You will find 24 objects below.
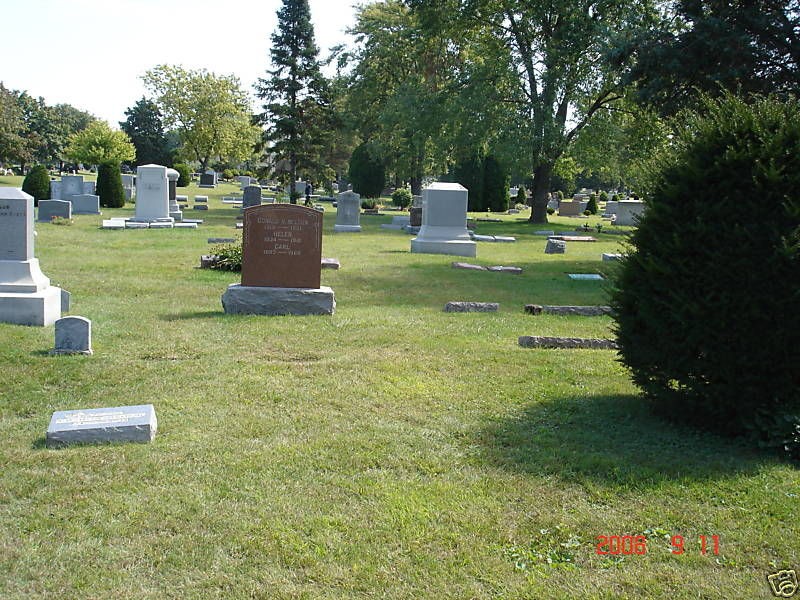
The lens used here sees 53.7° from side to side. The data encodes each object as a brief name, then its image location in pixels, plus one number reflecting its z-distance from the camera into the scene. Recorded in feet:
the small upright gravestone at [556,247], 71.36
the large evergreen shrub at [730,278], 17.80
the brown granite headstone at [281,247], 34.78
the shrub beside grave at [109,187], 112.88
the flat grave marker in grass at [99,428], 17.77
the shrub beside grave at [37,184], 106.52
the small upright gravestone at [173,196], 93.71
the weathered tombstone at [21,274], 29.89
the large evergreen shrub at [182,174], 176.86
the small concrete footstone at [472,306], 37.11
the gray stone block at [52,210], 85.51
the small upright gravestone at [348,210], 91.20
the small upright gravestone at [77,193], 97.19
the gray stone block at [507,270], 54.74
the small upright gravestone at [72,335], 25.41
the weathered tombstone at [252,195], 99.71
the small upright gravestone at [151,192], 86.22
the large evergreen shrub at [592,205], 148.77
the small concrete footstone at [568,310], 37.01
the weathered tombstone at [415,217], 93.20
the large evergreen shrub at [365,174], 164.14
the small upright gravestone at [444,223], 65.51
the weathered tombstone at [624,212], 116.52
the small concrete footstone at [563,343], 29.17
